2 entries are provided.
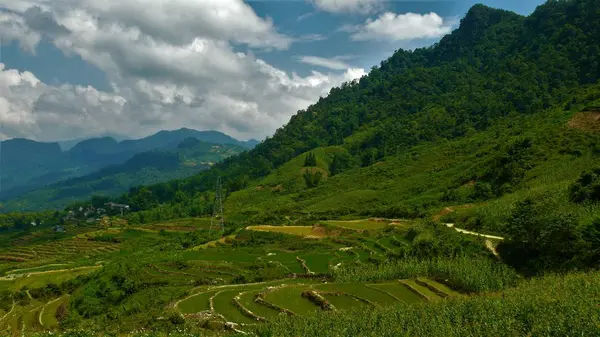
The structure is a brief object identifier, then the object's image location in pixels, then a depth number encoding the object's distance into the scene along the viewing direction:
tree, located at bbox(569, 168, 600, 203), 46.59
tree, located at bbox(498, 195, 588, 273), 35.81
